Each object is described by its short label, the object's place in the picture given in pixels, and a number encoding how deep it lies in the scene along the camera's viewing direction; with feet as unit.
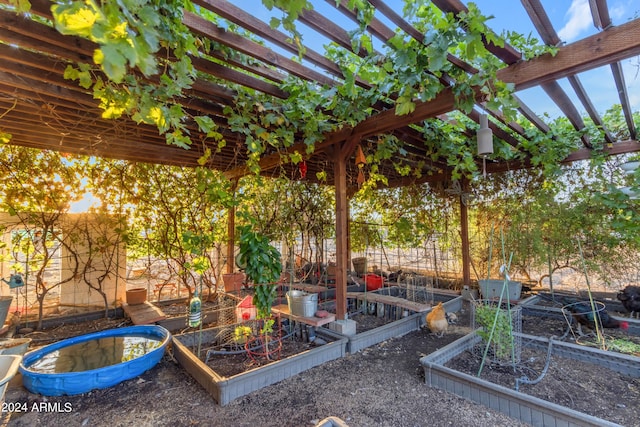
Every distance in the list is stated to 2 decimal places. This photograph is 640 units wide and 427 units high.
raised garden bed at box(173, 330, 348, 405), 7.97
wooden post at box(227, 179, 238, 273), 18.51
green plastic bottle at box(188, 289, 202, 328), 9.41
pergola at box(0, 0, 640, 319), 5.91
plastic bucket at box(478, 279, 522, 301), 15.61
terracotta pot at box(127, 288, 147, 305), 16.19
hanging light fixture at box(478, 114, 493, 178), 9.11
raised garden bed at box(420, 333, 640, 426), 6.53
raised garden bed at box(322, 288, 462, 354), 11.44
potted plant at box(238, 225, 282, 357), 9.58
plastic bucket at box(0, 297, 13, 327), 12.12
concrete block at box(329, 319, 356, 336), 11.61
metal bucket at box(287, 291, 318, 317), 11.77
